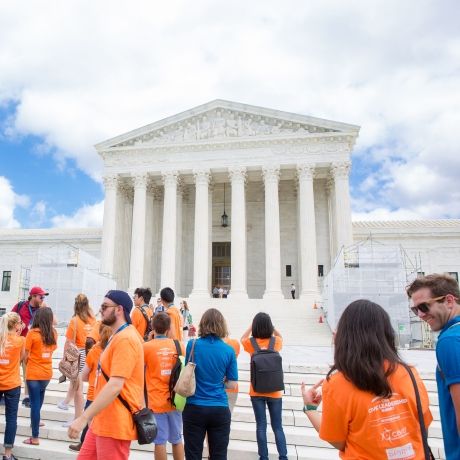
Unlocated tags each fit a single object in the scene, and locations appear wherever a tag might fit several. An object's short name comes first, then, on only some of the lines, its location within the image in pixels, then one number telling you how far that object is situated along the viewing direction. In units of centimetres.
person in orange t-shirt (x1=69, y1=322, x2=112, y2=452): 528
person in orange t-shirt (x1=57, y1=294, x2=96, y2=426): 689
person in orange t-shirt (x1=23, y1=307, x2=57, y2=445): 621
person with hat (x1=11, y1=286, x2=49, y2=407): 791
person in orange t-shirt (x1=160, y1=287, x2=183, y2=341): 737
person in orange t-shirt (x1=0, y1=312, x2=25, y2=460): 564
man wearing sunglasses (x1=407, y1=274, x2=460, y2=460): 229
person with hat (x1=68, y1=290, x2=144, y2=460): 336
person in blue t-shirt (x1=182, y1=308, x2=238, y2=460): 426
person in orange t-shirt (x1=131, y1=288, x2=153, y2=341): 717
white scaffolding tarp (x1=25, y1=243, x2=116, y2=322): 2330
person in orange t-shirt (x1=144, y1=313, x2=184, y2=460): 478
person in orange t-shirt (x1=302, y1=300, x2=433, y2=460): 234
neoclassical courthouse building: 2855
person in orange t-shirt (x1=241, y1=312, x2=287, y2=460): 537
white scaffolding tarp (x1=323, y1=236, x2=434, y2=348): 1848
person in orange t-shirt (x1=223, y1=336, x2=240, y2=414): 559
